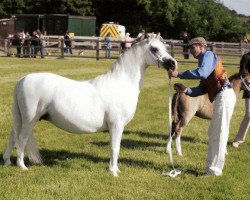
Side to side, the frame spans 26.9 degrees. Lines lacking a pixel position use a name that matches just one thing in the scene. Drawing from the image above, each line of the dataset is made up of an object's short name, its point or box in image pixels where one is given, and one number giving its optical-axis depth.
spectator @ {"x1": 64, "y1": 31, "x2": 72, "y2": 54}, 35.27
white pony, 7.26
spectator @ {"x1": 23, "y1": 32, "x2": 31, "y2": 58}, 33.22
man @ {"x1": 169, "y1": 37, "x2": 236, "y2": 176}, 7.20
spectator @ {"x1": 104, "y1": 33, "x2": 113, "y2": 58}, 32.35
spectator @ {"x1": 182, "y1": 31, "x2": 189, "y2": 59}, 33.22
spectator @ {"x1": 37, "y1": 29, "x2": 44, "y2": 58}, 33.00
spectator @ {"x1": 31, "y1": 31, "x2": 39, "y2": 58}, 33.16
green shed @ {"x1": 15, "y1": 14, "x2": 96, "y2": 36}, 47.50
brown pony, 9.34
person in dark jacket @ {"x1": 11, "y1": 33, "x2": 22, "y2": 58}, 33.69
